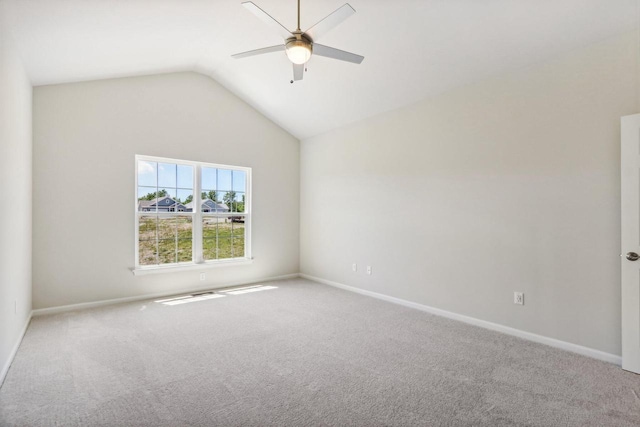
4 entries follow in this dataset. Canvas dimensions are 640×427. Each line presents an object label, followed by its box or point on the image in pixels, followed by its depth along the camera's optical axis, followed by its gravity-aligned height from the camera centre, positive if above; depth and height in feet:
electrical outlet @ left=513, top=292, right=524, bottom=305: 10.41 -2.72
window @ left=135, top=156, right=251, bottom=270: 15.05 +0.18
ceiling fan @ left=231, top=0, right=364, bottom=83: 7.04 +4.29
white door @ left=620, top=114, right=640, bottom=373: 8.03 -0.70
